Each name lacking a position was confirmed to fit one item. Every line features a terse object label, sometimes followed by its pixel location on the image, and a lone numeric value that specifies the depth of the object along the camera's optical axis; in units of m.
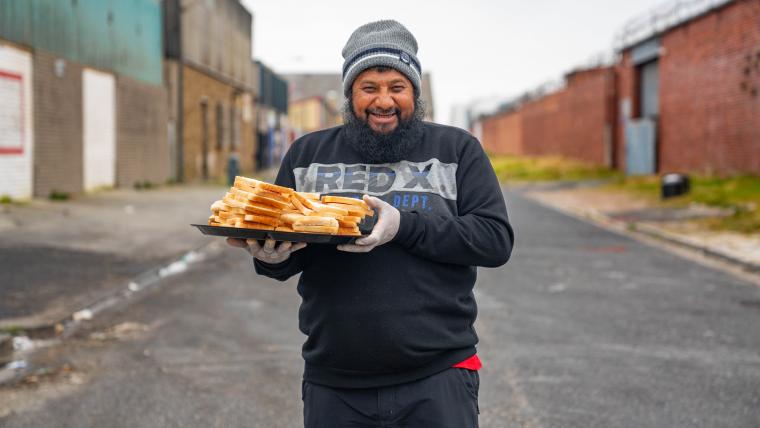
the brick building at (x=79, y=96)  17.73
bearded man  2.43
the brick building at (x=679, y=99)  23.25
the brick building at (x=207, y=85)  30.17
